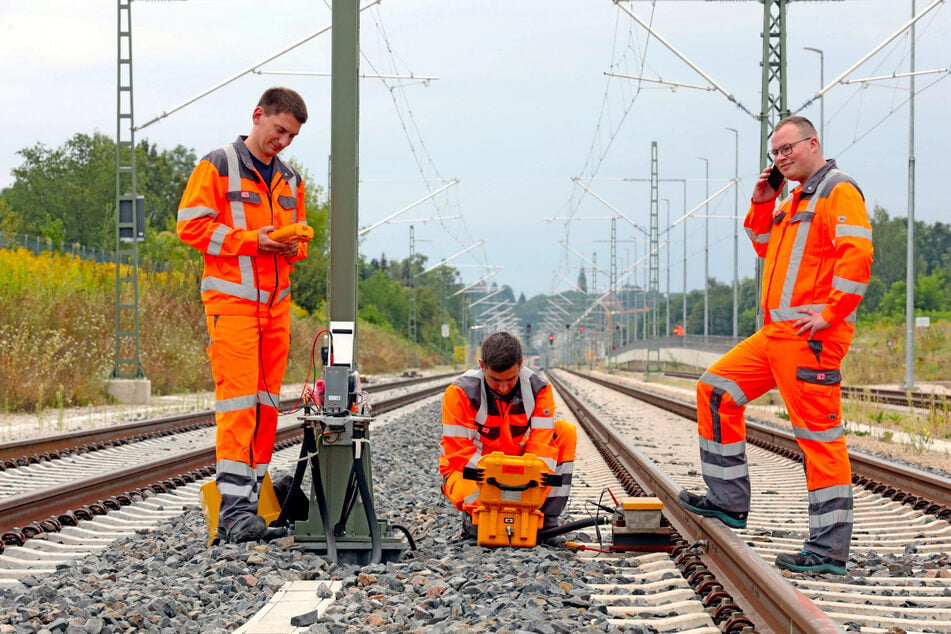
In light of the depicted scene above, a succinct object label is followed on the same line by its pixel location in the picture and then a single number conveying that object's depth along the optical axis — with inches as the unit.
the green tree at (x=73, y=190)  2856.8
